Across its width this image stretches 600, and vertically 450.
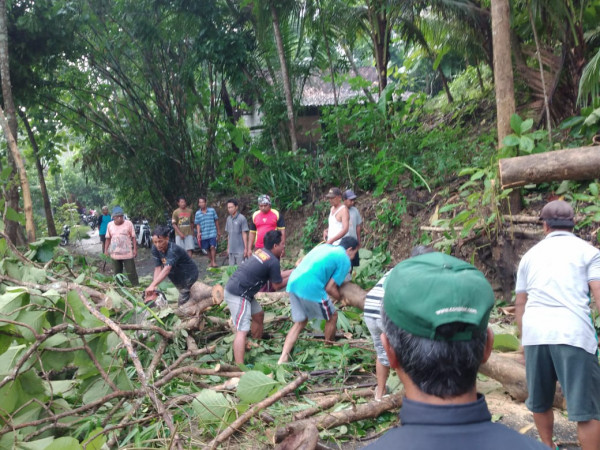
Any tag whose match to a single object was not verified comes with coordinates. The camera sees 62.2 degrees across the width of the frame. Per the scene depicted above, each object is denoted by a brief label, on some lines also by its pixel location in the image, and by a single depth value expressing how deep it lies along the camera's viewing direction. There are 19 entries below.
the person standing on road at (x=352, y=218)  7.80
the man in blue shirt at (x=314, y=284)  5.12
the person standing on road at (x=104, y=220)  12.90
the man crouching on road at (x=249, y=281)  5.32
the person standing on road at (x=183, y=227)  10.81
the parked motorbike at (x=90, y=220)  27.55
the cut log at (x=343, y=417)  3.58
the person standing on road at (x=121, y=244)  8.91
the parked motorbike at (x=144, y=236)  17.14
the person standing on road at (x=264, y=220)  8.70
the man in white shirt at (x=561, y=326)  2.96
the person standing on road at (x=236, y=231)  9.72
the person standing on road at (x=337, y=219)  7.57
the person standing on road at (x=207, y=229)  11.16
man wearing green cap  1.18
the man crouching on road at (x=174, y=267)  6.15
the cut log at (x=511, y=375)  4.03
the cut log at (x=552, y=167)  6.05
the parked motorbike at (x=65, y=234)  21.04
